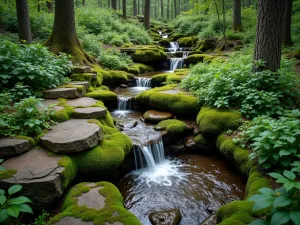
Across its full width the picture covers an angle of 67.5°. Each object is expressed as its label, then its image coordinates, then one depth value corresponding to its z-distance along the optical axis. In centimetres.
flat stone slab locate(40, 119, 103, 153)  420
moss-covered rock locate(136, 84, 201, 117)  748
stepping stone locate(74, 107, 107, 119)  563
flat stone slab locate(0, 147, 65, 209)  336
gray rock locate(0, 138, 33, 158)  390
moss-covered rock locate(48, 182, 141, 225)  308
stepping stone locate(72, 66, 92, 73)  834
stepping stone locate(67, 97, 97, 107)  627
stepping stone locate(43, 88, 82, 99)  631
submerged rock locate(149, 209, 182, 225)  402
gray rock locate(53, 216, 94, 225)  301
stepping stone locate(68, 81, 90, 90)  754
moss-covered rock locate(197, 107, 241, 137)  580
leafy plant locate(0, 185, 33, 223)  212
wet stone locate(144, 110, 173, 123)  772
